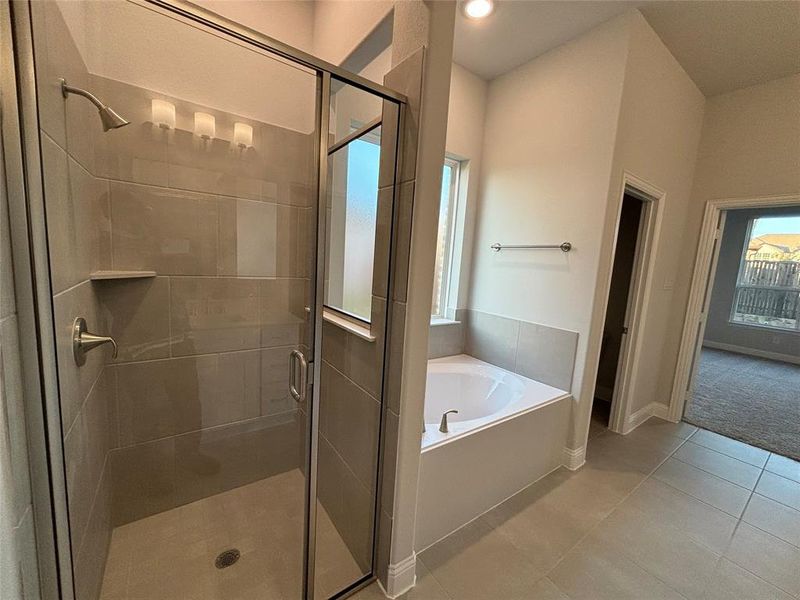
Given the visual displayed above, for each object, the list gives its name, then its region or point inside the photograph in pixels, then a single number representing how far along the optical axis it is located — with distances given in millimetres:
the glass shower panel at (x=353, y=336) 1323
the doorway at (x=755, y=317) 4000
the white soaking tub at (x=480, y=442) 1557
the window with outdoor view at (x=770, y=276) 5211
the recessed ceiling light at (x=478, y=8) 1850
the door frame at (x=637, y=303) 2525
